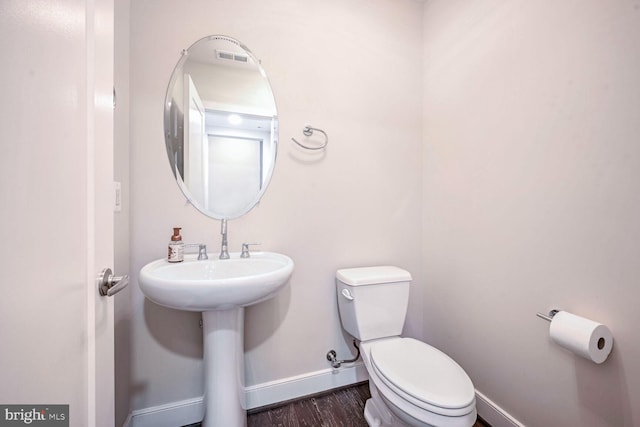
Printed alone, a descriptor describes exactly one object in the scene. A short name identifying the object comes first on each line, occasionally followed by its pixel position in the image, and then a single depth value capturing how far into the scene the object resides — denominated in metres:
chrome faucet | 1.22
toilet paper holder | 0.98
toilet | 0.88
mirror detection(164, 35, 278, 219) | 1.24
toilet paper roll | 0.83
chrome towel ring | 1.42
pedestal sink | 0.85
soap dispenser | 1.12
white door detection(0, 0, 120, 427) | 0.33
